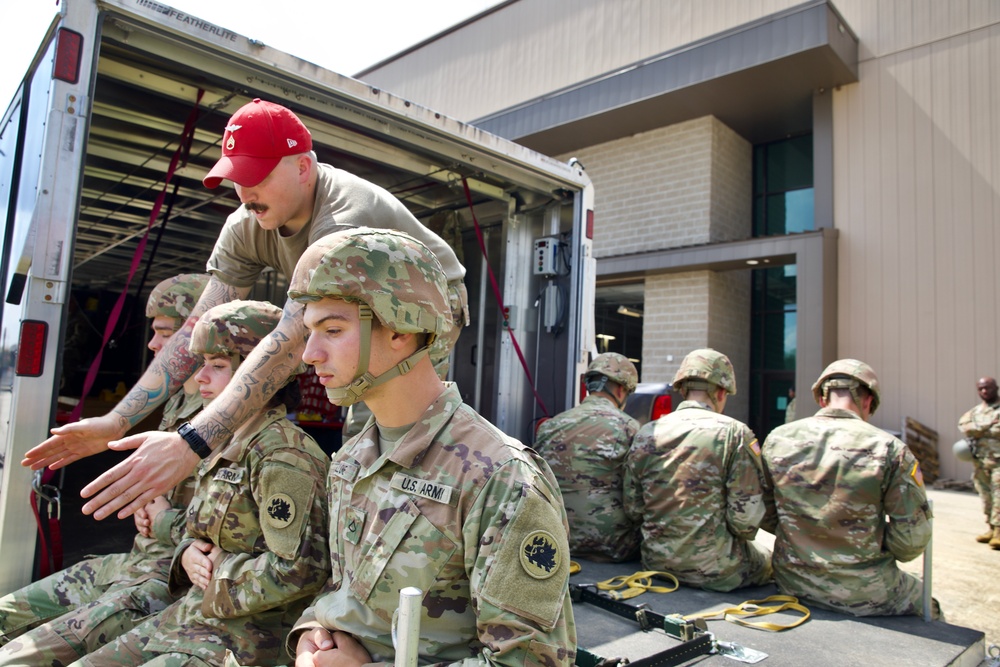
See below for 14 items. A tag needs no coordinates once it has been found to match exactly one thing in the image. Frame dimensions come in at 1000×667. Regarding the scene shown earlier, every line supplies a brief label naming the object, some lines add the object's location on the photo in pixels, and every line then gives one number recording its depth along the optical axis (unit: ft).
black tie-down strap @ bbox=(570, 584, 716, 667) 7.65
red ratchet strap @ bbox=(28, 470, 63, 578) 8.05
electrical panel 14.76
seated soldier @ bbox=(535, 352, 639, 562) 13.82
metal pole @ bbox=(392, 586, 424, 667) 3.59
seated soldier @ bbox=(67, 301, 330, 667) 6.48
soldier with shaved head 22.18
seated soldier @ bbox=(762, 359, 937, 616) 10.86
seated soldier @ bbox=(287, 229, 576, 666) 4.34
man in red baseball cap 5.93
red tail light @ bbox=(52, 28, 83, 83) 8.23
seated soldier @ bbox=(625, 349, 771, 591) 12.17
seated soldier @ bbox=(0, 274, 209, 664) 7.13
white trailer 8.17
